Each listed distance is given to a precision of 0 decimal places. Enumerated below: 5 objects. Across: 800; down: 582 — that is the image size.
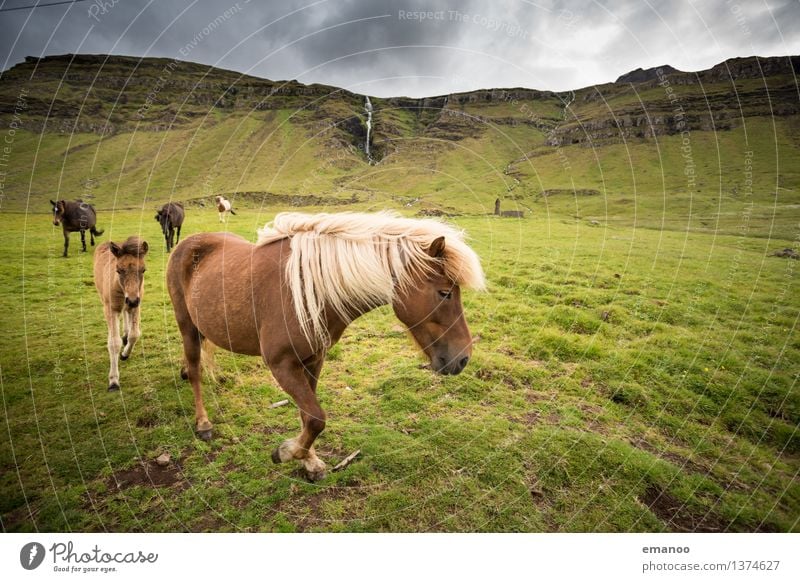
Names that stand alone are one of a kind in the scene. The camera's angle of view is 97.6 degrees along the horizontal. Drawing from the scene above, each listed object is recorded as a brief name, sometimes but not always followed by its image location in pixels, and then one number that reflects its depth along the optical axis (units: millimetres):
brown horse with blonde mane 3738
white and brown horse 26156
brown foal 6395
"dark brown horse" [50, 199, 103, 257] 18391
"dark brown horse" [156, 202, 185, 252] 19844
